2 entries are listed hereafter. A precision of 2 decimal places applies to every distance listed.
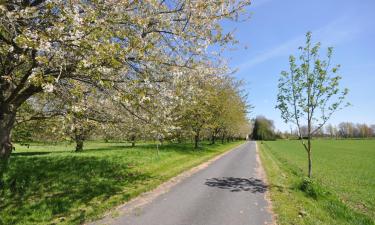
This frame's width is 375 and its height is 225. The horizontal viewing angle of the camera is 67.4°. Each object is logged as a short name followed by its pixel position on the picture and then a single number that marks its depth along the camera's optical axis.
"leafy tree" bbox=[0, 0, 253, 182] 6.64
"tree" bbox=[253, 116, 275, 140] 163.12
